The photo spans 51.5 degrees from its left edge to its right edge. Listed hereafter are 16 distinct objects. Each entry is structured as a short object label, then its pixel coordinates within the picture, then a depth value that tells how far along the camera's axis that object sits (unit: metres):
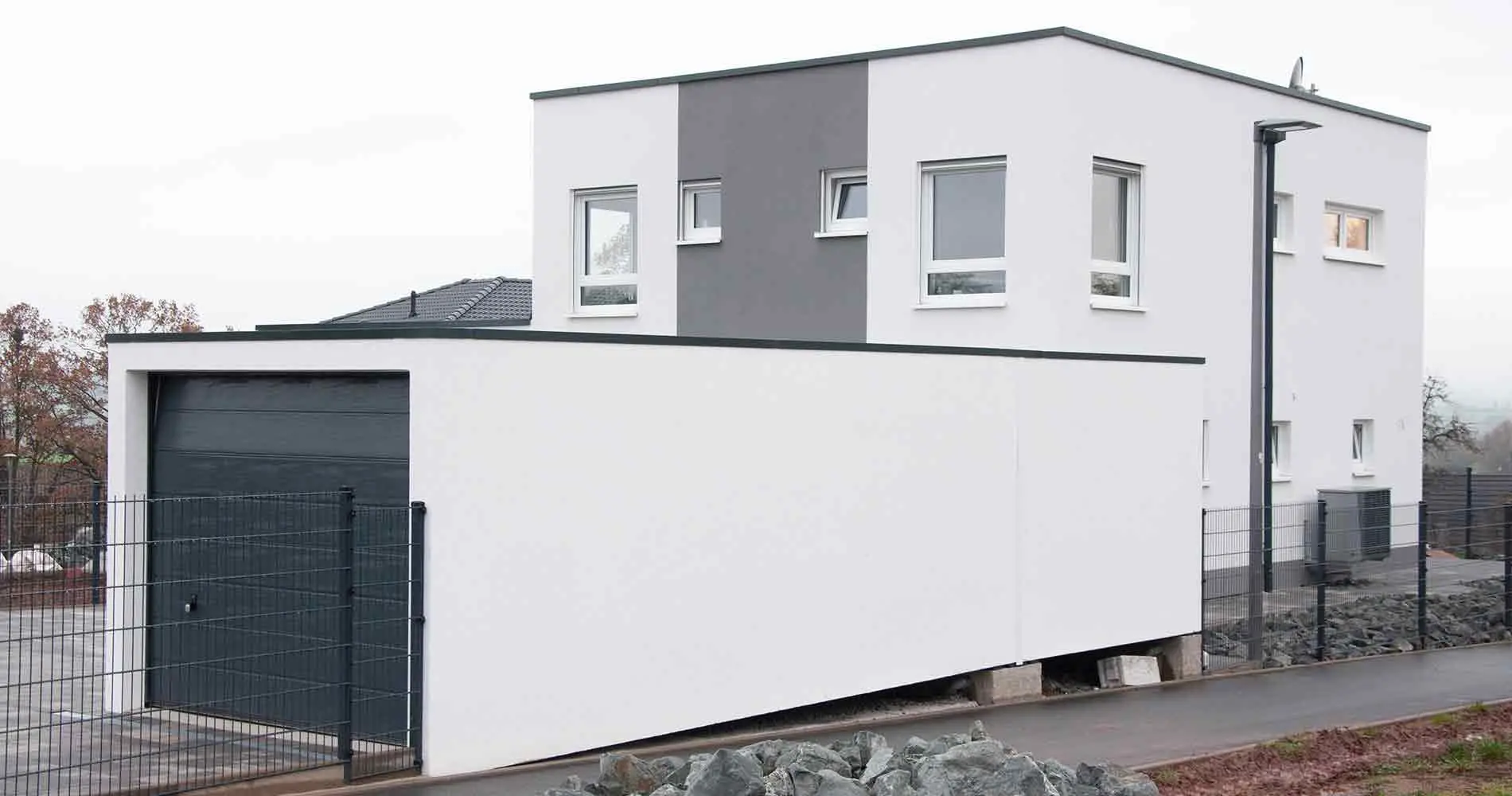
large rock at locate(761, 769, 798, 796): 7.21
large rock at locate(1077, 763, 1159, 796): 7.60
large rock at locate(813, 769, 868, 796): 7.15
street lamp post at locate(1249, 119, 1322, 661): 18.91
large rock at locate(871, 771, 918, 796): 7.12
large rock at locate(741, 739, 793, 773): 7.71
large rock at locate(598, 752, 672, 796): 7.59
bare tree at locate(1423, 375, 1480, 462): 36.84
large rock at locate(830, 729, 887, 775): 7.98
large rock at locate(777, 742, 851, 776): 7.58
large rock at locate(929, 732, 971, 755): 7.91
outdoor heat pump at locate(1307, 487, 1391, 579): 20.52
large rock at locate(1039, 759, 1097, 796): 7.49
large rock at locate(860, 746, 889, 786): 7.46
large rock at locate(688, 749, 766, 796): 7.11
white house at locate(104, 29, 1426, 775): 9.38
